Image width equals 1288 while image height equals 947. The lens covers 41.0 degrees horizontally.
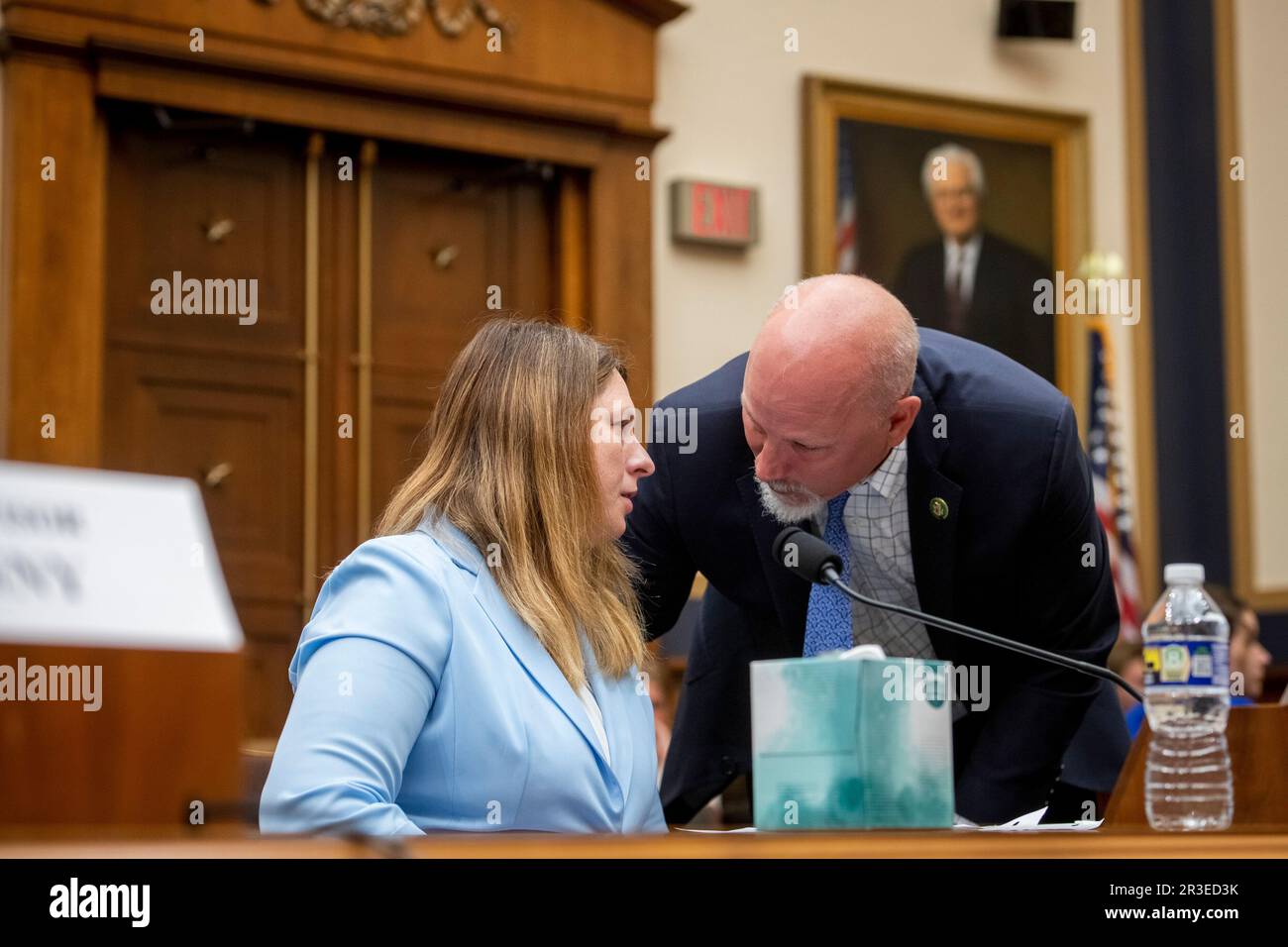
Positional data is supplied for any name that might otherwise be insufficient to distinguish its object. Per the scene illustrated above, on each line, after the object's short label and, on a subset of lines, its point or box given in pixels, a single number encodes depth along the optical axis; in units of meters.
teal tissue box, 1.65
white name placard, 2.15
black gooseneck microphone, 1.93
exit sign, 7.20
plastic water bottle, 2.19
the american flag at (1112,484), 7.57
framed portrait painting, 7.57
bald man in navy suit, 2.62
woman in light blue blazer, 1.93
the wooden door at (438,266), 6.83
